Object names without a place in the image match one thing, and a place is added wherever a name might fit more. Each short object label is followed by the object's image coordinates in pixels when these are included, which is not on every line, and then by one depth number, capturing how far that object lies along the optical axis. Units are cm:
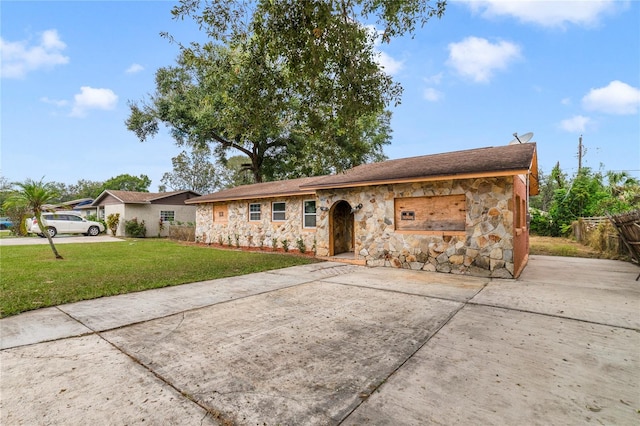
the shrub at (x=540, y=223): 2012
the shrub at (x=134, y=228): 2112
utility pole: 2782
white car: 1970
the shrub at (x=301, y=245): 1225
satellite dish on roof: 1161
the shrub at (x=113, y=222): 2185
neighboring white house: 2169
